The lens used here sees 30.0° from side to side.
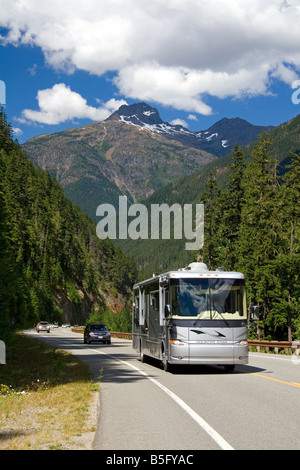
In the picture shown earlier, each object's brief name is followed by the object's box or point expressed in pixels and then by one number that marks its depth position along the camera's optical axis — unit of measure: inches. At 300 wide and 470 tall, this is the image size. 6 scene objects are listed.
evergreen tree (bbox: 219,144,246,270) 2364.3
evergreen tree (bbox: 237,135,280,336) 1871.3
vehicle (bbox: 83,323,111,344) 1681.8
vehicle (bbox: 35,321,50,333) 2758.4
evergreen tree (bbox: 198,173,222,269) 2519.7
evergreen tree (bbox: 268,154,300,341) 1712.7
